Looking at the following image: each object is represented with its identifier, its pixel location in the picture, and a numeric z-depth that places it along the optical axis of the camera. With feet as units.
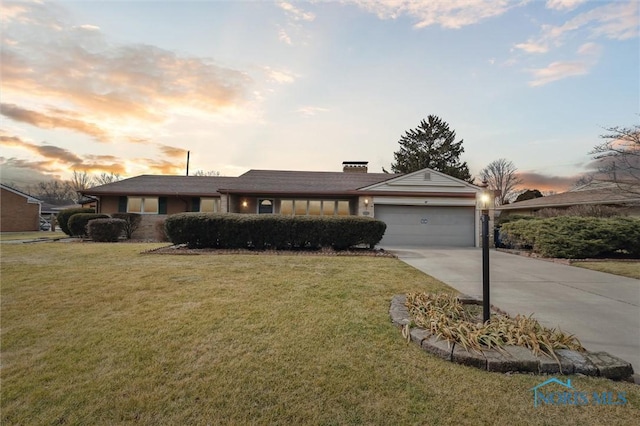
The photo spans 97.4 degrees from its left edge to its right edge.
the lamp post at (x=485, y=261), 11.28
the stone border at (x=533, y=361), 8.19
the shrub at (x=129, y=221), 50.85
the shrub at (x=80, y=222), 48.19
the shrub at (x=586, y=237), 32.68
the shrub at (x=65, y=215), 53.57
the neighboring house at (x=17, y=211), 74.08
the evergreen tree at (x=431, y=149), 113.19
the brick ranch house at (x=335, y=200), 48.85
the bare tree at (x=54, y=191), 167.08
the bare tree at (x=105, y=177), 168.04
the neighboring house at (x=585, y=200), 34.01
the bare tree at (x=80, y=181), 172.74
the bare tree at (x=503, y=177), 133.28
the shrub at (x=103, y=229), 44.39
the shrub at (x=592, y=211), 48.76
